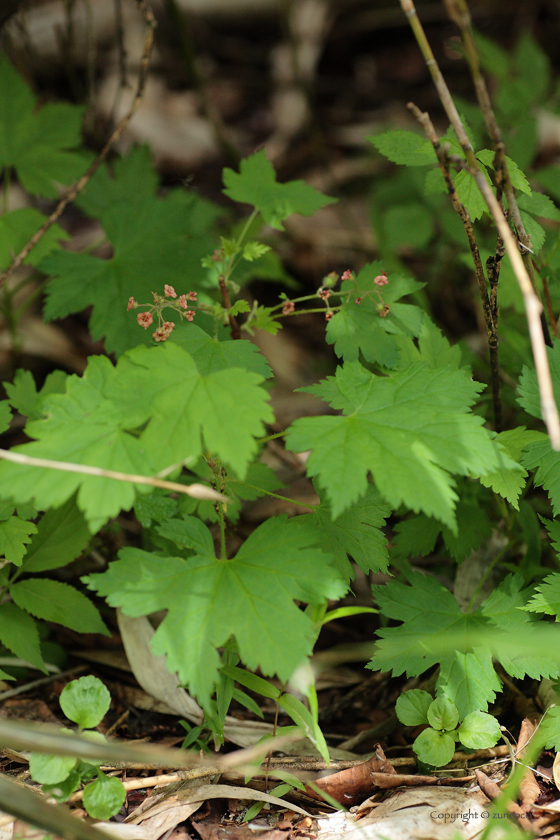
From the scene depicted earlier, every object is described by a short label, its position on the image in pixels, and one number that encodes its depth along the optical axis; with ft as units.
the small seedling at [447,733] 4.15
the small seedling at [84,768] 4.04
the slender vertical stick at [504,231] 3.97
